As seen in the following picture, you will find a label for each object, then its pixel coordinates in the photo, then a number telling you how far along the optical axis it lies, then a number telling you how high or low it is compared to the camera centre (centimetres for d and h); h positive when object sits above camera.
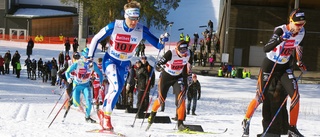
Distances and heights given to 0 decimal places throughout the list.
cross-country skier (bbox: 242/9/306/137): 881 -52
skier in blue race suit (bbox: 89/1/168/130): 950 -47
